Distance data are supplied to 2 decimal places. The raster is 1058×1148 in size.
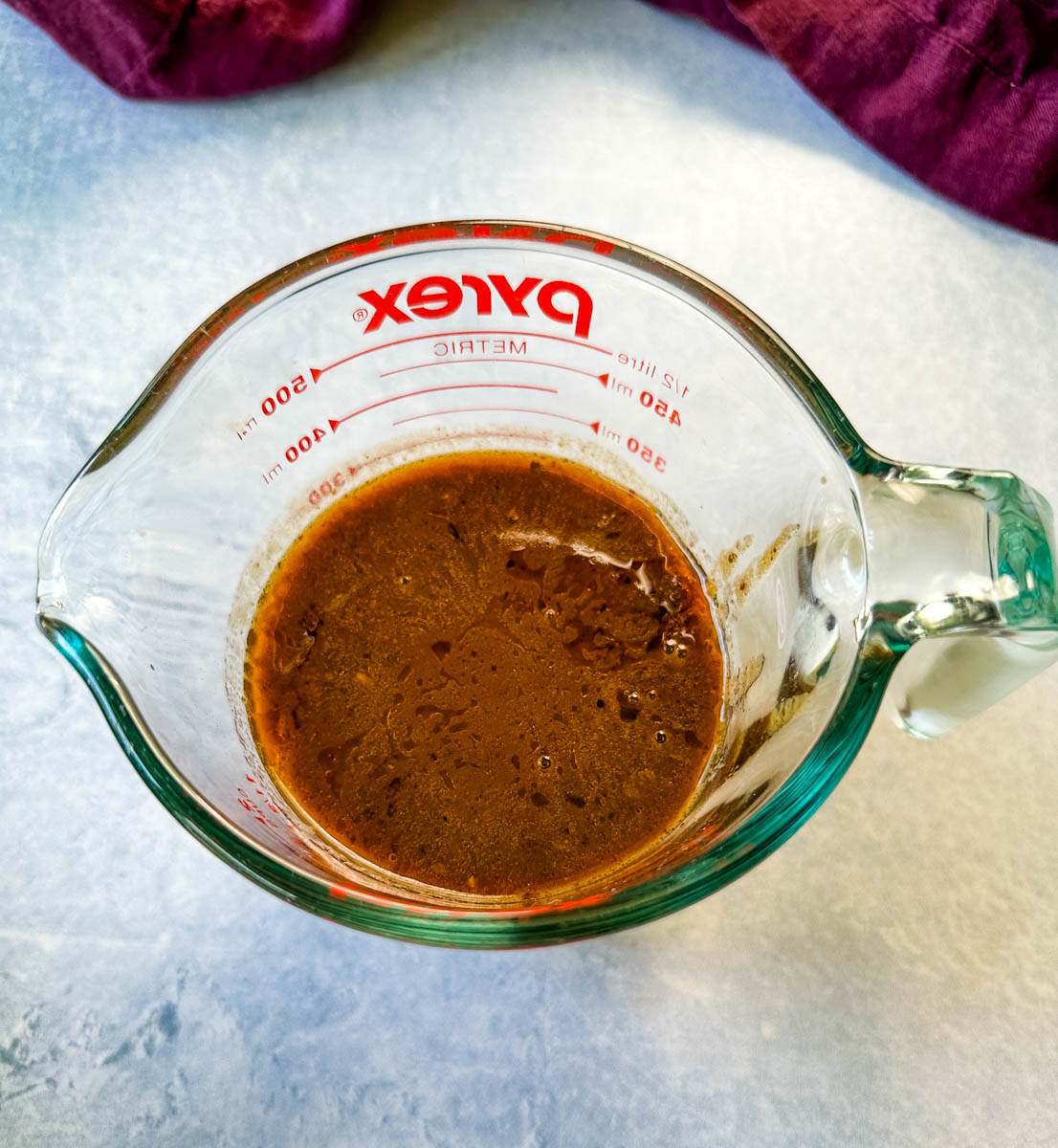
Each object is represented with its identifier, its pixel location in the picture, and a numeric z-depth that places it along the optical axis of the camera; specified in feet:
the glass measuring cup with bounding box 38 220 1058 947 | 0.64
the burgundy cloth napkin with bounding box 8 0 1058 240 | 0.96
